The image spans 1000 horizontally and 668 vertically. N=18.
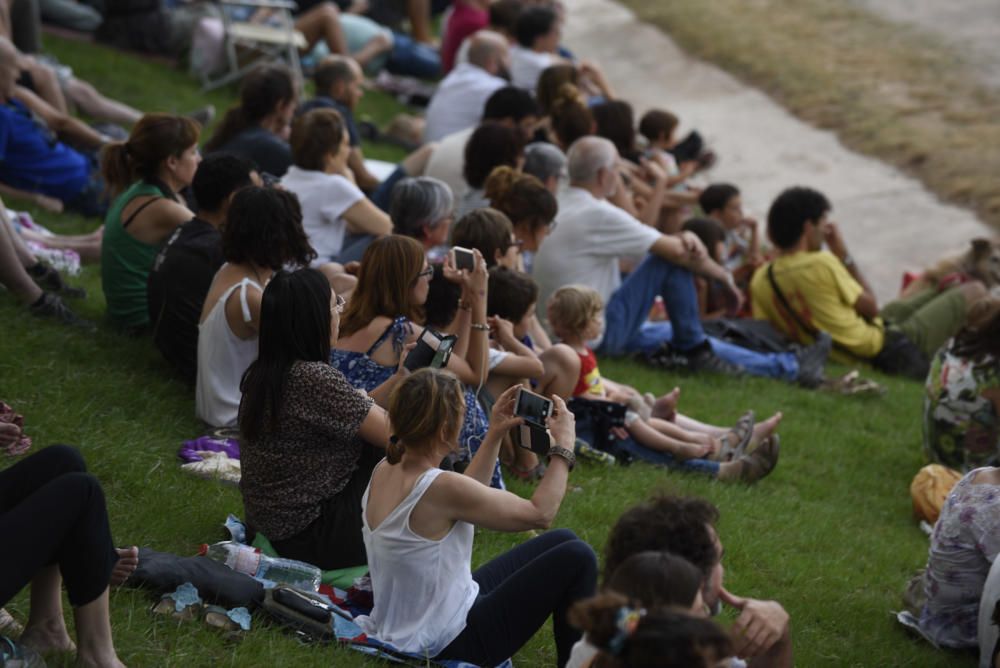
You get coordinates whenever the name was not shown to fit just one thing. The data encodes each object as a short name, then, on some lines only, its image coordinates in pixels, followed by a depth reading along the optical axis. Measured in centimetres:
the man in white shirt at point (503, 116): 1961
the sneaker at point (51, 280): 1582
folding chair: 2697
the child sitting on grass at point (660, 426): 1447
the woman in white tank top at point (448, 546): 891
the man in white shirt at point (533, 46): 2669
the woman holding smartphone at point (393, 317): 1203
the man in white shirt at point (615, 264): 1756
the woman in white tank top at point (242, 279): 1266
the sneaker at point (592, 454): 1437
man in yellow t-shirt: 1920
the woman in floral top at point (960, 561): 1089
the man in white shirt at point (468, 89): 2389
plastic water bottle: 1014
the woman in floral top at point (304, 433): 1014
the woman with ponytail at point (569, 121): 2044
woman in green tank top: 1450
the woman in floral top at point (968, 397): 1392
